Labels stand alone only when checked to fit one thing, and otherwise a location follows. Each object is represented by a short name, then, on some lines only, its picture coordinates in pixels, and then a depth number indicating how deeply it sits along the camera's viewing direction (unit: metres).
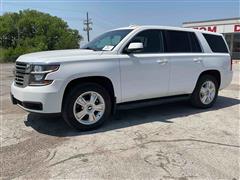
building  19.31
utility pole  33.69
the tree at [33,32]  29.62
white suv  3.07
